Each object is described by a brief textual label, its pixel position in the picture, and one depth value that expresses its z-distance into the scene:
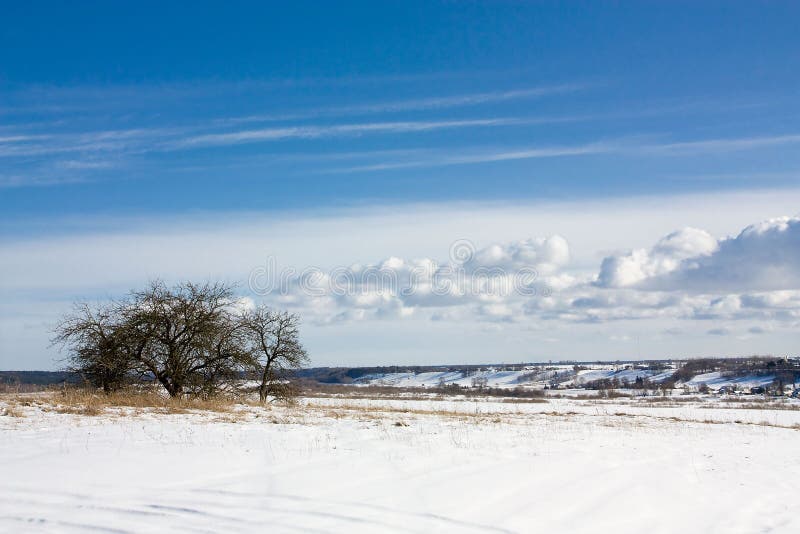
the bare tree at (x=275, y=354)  37.06
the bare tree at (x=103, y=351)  28.30
